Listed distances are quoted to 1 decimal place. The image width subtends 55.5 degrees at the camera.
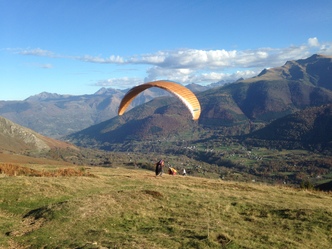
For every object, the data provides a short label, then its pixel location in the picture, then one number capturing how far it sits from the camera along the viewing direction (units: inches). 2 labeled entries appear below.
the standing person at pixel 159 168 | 1486.2
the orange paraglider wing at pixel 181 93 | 1049.5
